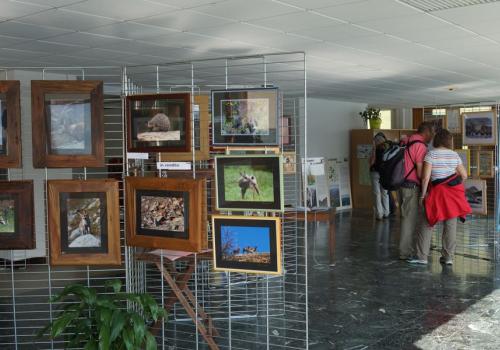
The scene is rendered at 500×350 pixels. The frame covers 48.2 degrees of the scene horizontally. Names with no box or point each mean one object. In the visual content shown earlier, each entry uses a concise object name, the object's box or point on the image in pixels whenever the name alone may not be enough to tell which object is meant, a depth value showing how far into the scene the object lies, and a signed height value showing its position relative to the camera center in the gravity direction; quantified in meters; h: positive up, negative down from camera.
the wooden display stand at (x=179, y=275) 3.40 -0.78
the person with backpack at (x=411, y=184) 6.52 -0.41
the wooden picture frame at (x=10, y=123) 3.21 +0.19
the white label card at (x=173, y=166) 3.19 -0.07
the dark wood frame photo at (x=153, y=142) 3.17 +0.15
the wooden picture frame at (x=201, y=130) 3.86 +0.16
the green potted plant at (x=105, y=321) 2.79 -0.86
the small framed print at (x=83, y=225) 3.22 -0.40
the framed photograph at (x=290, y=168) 5.41 -0.16
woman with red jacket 6.32 -0.51
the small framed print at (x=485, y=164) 7.45 -0.21
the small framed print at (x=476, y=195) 7.44 -0.63
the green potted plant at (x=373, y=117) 12.45 +0.75
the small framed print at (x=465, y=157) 7.59 -0.12
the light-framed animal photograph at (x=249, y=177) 2.98 -0.16
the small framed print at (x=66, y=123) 3.18 +0.18
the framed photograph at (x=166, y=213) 3.05 -0.34
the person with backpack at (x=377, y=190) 10.13 -0.76
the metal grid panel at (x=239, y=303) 4.07 -1.35
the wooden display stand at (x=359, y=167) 12.14 -0.37
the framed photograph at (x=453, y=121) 7.61 +0.38
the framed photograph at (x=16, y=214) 3.31 -0.34
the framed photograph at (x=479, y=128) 7.34 +0.27
